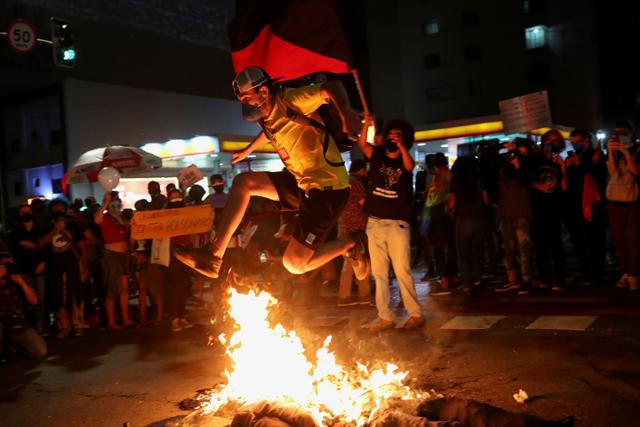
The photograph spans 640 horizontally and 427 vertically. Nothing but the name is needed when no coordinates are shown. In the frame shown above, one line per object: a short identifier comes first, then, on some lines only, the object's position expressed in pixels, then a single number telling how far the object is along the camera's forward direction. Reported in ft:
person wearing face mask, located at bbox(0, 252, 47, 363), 25.76
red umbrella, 45.75
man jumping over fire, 16.44
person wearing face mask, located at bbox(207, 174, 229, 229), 35.22
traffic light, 51.21
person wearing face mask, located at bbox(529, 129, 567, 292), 30.30
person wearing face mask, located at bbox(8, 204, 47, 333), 30.71
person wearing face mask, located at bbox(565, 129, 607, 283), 31.04
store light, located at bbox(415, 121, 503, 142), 65.45
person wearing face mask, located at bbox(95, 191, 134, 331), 31.42
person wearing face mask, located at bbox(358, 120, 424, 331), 23.95
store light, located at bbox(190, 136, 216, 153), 57.98
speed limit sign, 50.37
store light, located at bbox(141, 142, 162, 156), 65.21
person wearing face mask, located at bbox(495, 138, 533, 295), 30.09
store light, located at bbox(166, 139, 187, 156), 61.46
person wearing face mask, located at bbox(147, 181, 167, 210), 34.19
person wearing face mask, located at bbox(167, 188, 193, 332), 29.96
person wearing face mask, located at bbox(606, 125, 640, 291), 28.14
